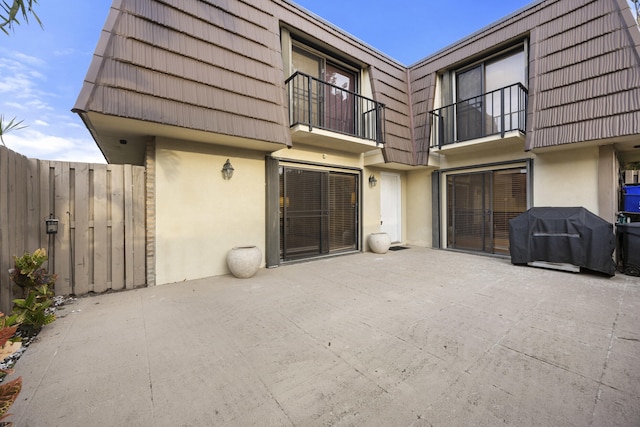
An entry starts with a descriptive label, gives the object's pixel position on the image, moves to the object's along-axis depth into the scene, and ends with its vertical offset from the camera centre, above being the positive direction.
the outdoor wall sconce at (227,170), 5.26 +0.90
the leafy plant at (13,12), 1.61 +1.33
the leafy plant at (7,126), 4.62 +1.64
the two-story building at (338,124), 4.25 +1.79
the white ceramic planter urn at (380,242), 7.33 -0.85
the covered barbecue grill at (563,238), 4.77 -0.54
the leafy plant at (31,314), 2.76 -1.07
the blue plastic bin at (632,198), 5.54 +0.28
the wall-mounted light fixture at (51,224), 3.82 -0.13
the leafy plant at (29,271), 3.01 -0.67
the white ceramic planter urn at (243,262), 4.96 -0.94
